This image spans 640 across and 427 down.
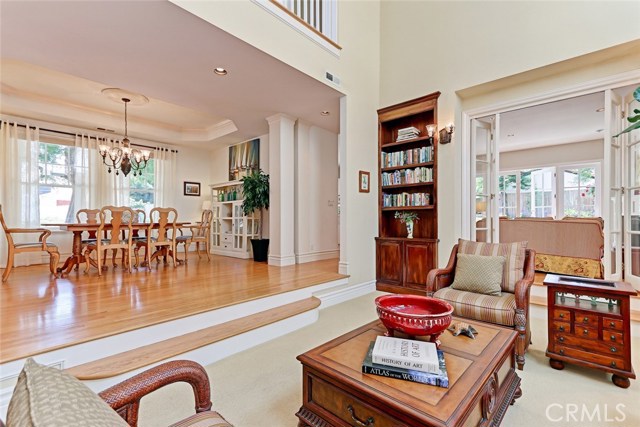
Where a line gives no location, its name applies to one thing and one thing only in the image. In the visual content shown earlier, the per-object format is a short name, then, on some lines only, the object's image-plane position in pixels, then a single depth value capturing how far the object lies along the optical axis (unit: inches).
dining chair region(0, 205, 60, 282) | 145.5
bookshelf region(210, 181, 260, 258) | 244.7
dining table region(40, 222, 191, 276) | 161.9
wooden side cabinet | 78.1
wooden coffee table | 42.8
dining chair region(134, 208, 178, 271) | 189.0
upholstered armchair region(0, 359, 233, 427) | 19.3
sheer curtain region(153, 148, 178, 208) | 279.0
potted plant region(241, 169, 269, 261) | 225.8
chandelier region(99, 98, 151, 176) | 209.8
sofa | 165.8
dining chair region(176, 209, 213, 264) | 219.1
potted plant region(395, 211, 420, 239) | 171.2
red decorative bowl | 56.3
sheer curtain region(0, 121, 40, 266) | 199.3
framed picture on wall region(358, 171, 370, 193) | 175.8
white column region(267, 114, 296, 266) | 202.4
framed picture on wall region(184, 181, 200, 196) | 299.1
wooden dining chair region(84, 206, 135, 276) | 163.0
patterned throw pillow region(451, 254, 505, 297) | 100.2
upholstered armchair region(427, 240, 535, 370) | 89.4
